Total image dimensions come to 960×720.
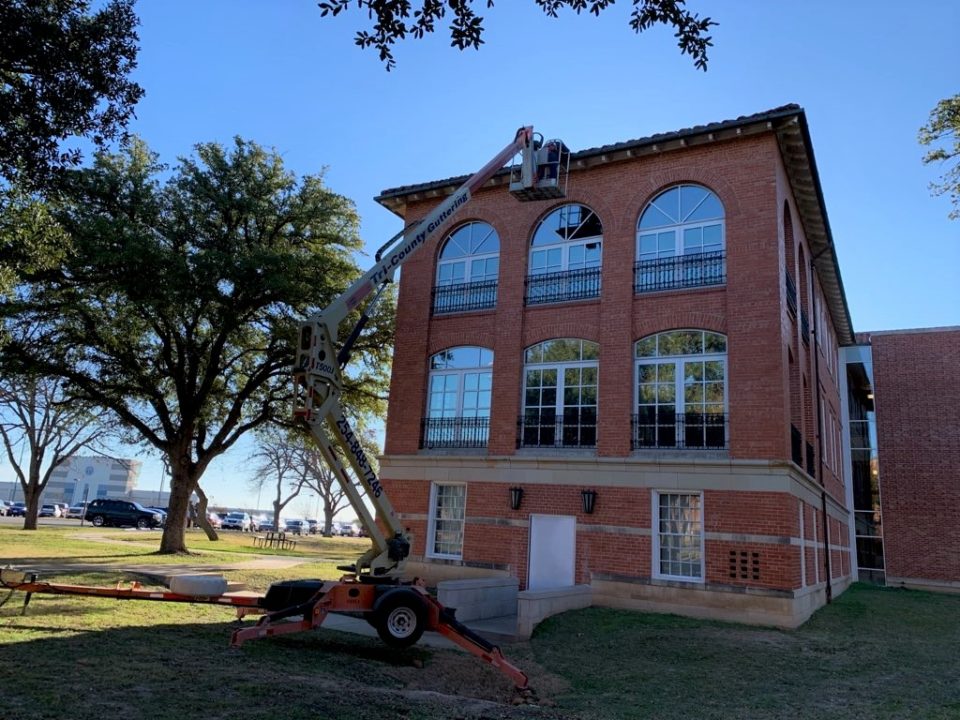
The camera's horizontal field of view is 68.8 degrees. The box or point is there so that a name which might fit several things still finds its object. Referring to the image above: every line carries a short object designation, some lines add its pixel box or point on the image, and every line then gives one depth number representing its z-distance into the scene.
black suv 46.72
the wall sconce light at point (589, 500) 16.11
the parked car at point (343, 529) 85.56
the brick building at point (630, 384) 14.97
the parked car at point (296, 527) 72.12
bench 35.19
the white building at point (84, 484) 133.38
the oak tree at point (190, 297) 19.33
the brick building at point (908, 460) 28.08
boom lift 9.60
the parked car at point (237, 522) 66.31
